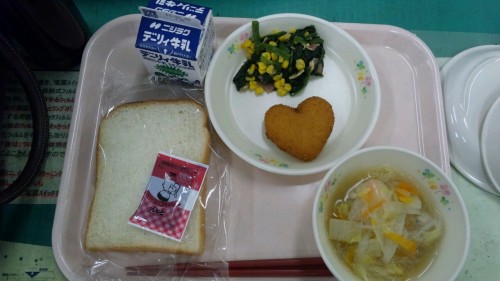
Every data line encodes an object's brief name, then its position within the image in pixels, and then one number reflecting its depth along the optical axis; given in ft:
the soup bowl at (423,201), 0.80
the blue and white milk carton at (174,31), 1.00
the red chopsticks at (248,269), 0.98
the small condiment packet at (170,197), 1.01
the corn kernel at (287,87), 1.16
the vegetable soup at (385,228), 0.85
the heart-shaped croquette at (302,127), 1.04
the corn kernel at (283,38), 1.15
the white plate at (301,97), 1.07
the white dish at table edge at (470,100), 1.13
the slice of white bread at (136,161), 1.03
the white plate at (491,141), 1.08
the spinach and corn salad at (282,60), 1.14
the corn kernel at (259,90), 1.16
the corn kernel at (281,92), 1.16
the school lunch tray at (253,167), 1.05
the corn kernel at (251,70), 1.15
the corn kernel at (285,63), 1.14
